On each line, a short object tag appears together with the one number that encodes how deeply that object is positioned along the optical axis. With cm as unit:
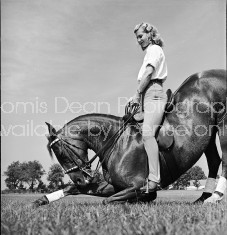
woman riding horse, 549
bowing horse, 586
